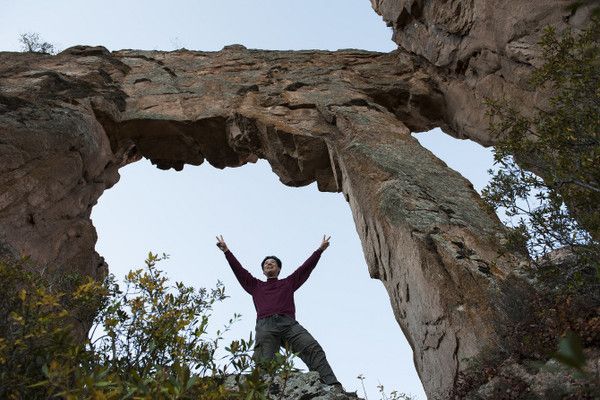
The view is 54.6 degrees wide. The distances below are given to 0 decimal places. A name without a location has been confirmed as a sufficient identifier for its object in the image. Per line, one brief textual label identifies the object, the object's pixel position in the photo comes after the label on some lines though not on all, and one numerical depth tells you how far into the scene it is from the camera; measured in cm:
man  883
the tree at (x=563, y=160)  702
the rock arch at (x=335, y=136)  940
